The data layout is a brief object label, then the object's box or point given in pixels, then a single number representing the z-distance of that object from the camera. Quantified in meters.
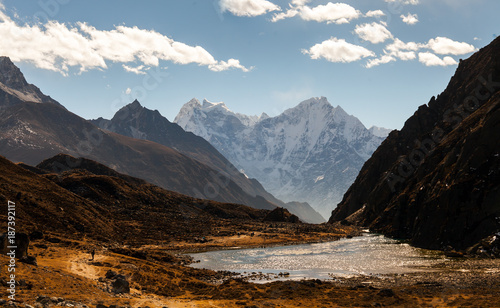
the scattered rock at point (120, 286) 45.47
